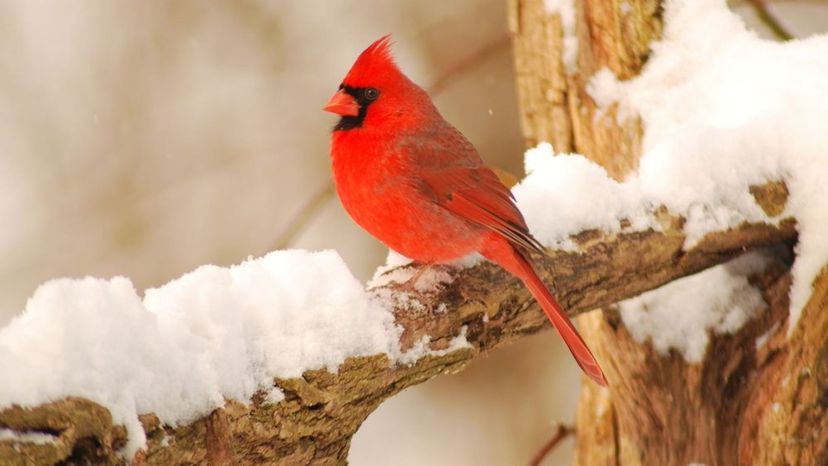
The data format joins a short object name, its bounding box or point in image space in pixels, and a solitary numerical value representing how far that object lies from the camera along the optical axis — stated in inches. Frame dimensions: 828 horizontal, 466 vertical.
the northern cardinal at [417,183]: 196.1
